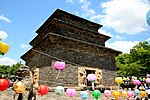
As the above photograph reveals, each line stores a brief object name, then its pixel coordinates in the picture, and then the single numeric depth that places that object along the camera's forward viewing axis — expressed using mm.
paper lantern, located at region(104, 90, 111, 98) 6356
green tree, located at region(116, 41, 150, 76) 16894
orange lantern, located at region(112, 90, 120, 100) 6227
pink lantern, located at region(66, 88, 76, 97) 5449
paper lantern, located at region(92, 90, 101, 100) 5667
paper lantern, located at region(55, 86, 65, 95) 5518
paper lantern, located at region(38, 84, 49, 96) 4389
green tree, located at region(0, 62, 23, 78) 22211
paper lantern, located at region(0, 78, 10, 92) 3371
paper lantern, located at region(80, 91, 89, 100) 5834
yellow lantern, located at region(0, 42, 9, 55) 3340
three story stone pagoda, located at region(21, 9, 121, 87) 7760
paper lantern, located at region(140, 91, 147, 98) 6896
